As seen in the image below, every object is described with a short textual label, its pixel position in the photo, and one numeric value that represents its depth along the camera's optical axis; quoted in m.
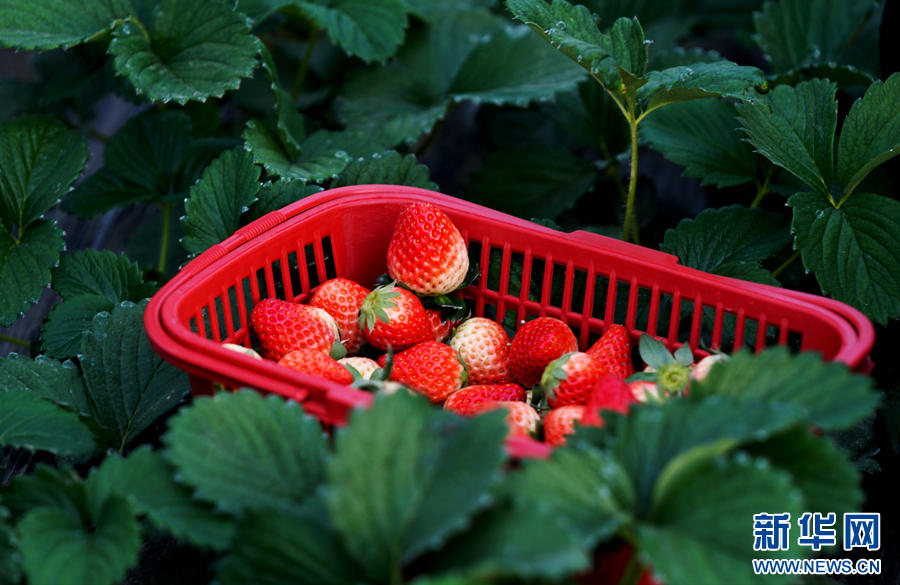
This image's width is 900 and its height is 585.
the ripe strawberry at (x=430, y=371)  0.97
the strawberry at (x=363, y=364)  0.97
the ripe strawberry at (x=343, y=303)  1.01
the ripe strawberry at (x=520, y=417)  0.93
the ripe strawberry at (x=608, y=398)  0.90
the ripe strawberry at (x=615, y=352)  0.97
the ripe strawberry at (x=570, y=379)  0.95
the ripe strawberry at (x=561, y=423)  0.92
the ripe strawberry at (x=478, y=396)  0.96
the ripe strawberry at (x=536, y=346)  0.97
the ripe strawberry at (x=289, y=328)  0.98
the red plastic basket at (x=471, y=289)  0.90
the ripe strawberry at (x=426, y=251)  0.99
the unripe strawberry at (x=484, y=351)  1.00
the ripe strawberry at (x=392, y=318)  0.99
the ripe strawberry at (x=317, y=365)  0.95
